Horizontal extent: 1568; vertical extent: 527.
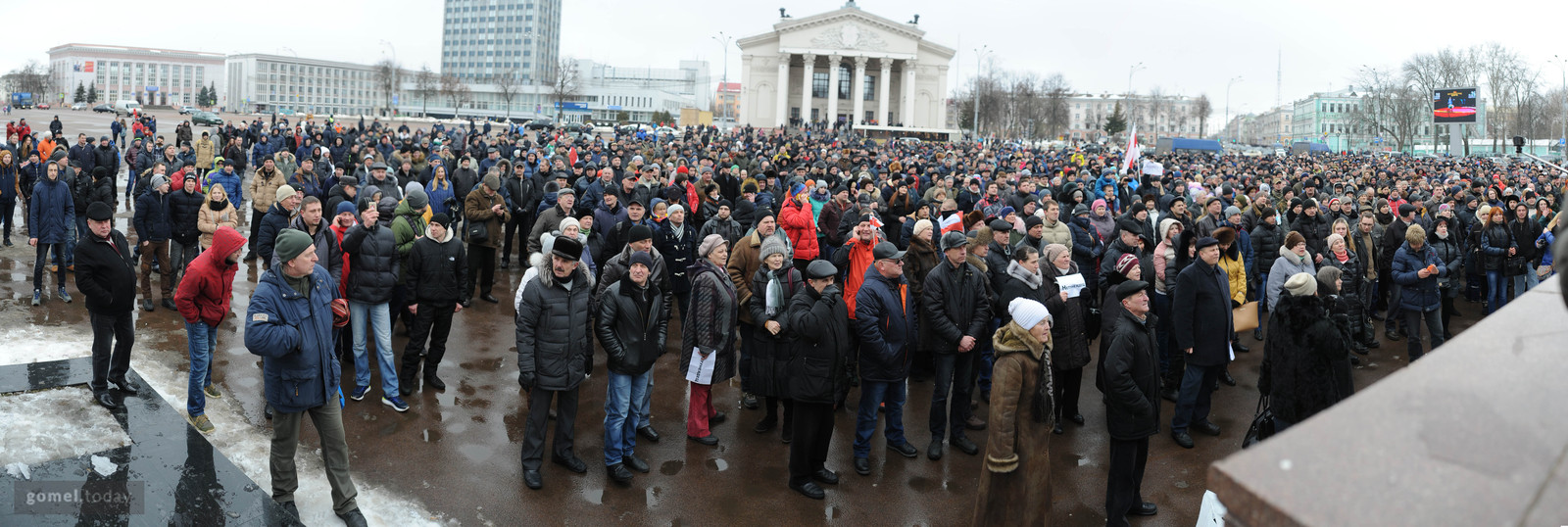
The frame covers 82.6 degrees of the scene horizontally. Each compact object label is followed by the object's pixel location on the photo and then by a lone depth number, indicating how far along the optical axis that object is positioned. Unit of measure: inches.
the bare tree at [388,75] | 3750.0
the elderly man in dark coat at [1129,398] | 203.3
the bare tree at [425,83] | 3960.4
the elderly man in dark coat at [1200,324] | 269.7
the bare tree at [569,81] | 4074.8
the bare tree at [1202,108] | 3983.8
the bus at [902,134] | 2225.6
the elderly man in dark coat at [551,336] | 221.6
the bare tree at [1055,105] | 3420.3
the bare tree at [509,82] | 4130.4
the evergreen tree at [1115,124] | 3161.9
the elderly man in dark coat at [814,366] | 224.2
